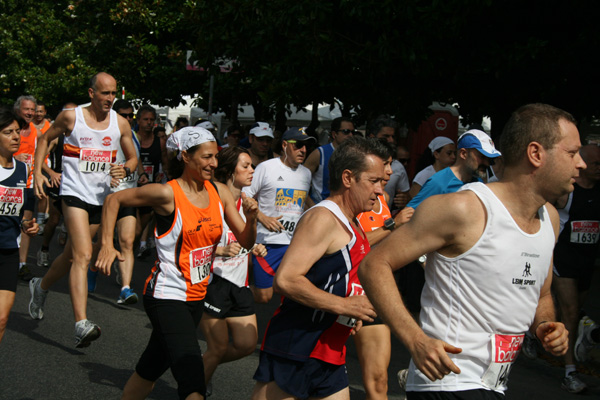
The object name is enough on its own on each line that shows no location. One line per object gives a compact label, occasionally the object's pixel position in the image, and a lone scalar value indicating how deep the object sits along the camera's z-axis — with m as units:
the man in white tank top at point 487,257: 2.78
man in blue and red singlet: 3.54
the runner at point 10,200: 5.40
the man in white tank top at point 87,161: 6.79
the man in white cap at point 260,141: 8.51
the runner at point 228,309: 5.19
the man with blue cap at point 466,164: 5.79
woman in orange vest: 4.26
